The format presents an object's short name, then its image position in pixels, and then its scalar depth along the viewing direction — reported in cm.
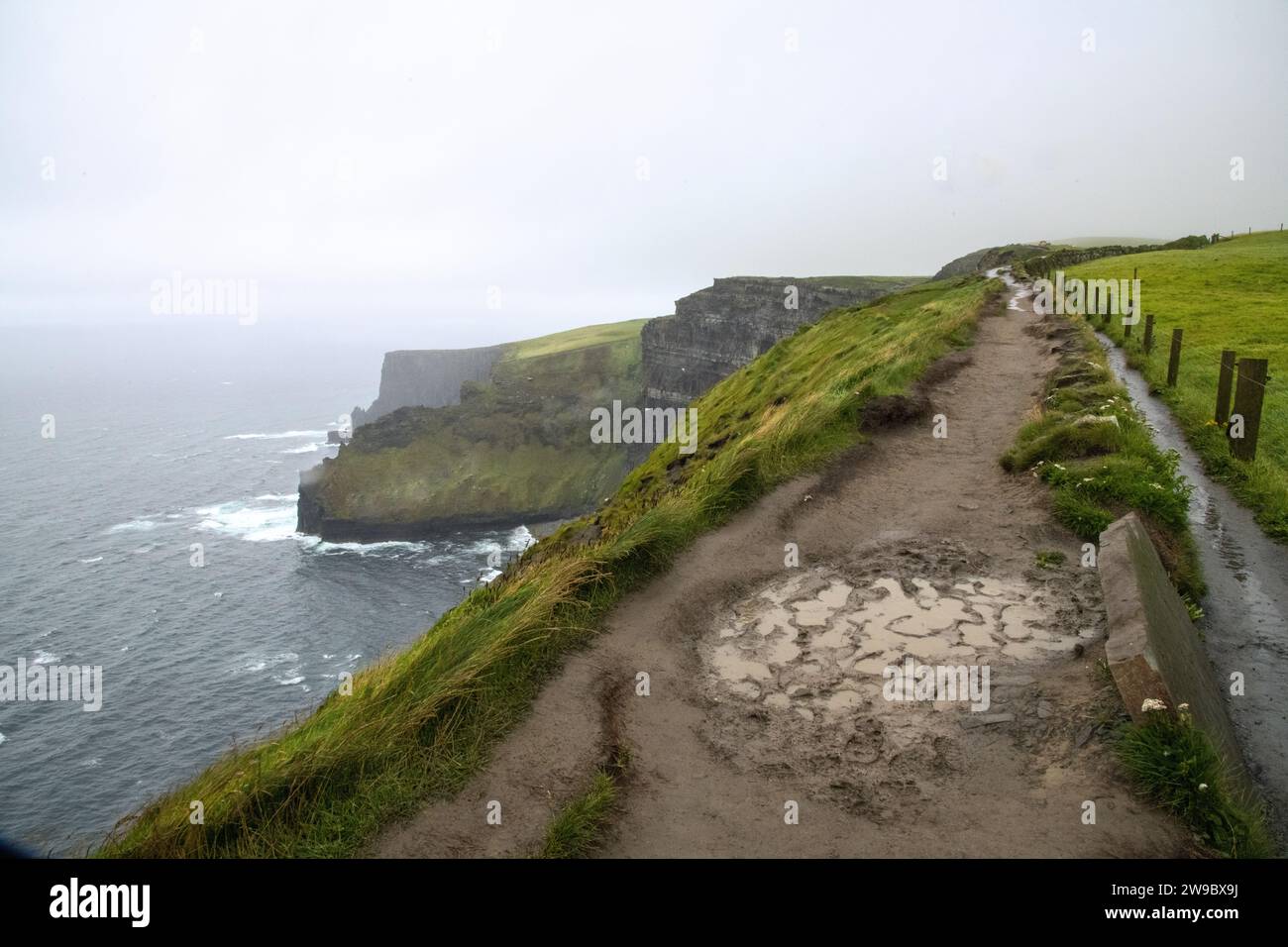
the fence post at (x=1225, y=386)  1694
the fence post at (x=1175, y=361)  2190
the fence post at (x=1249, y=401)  1456
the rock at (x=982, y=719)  668
